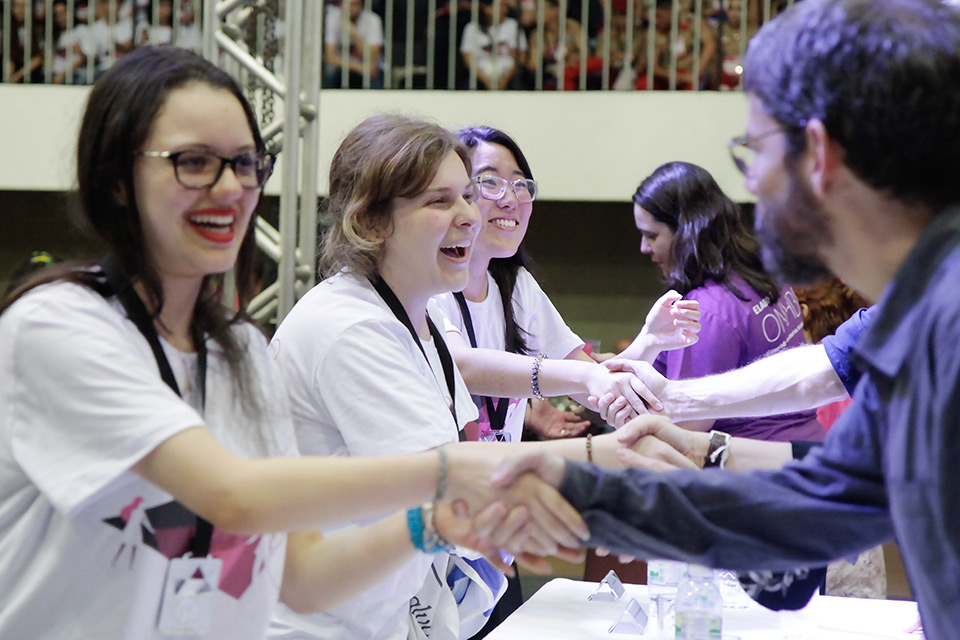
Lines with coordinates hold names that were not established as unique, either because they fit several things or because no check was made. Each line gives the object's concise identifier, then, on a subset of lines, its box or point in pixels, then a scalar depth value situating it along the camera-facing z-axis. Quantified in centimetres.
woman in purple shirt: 329
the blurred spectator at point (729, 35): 740
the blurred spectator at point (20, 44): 798
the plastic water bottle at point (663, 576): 231
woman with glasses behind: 279
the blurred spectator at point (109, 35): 789
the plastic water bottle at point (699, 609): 198
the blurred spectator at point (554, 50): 766
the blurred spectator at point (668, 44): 764
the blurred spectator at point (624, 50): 763
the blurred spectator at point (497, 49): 768
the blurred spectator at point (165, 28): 775
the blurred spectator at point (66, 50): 792
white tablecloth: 212
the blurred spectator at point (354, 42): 769
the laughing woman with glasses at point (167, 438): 129
